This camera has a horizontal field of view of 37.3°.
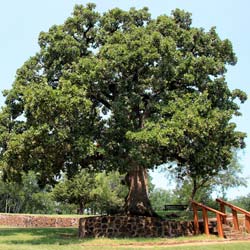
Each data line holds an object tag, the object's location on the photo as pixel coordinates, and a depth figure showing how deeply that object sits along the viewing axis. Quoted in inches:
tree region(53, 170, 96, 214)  1802.4
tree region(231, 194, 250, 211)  2055.2
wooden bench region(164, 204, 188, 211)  1366.4
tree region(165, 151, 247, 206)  1494.8
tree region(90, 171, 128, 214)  1892.2
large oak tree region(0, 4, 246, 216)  616.7
